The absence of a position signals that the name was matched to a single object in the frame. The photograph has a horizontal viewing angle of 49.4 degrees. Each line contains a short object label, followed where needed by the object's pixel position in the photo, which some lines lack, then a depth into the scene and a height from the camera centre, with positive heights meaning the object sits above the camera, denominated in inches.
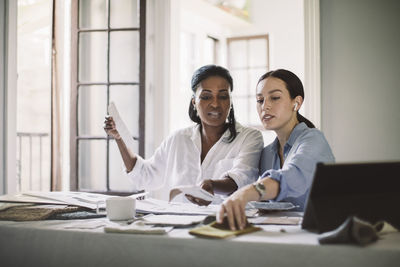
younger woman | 49.9 -1.0
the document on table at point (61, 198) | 61.8 -8.3
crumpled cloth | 38.3 -8.2
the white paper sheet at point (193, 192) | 57.4 -6.5
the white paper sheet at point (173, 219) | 48.6 -8.9
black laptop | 41.2 -5.3
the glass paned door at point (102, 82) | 130.8 +18.4
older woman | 85.0 -0.6
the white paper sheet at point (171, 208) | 57.8 -9.1
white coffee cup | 52.9 -7.9
